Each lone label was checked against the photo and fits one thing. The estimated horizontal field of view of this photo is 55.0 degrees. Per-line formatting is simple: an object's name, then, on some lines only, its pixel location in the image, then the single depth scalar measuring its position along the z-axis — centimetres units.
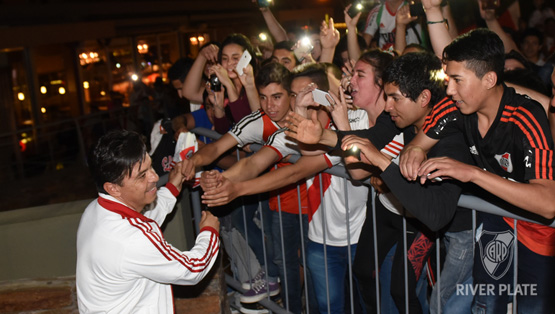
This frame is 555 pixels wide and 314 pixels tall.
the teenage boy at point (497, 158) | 248
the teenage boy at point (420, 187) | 256
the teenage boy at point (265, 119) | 416
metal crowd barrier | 237
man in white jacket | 273
